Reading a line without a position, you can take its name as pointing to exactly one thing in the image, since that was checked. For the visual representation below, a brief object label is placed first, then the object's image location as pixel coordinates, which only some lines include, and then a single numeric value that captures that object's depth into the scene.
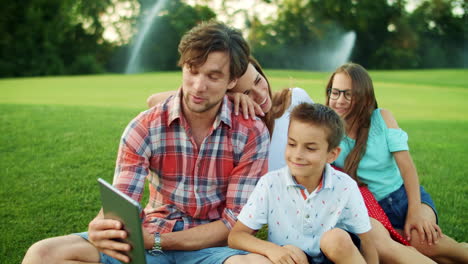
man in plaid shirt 2.14
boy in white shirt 2.06
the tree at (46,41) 23.20
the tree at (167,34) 29.03
